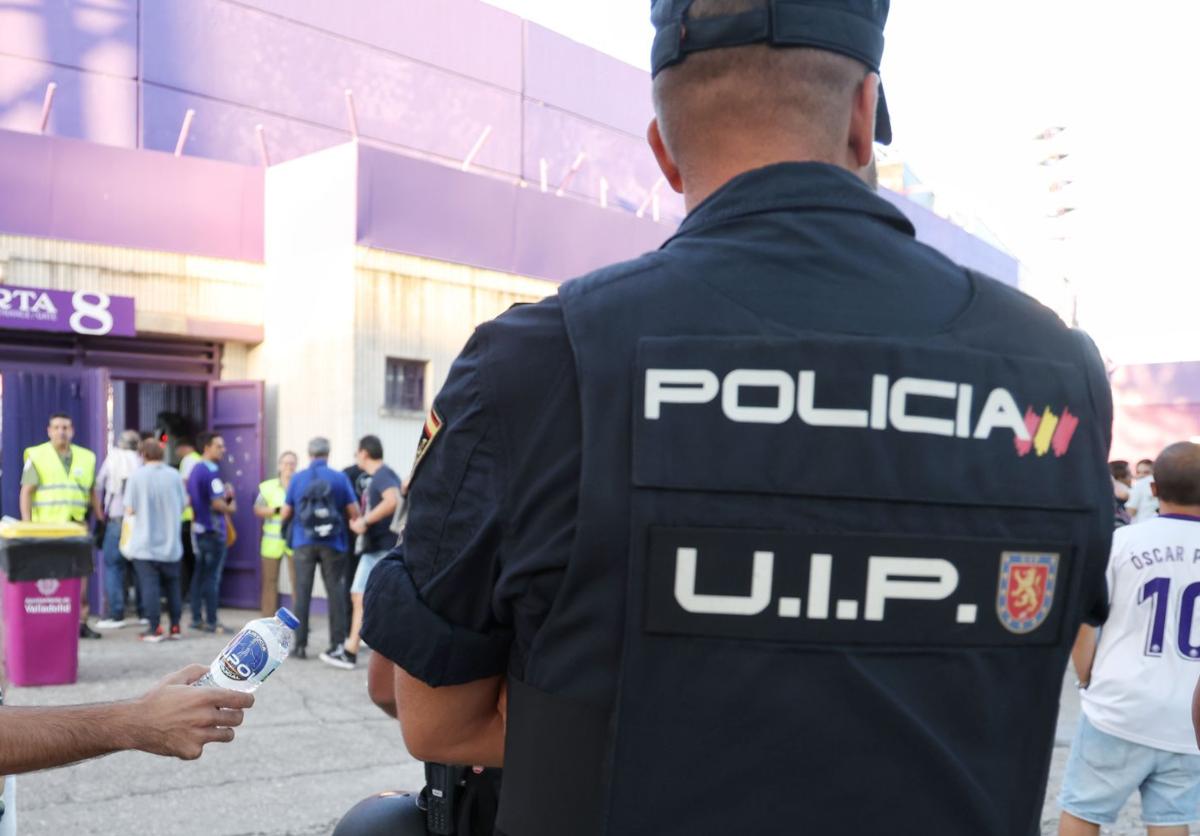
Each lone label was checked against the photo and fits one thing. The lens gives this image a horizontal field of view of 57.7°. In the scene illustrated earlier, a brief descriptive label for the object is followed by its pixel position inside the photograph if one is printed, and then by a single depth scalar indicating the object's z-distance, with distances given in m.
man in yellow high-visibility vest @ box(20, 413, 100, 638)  9.52
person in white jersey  3.76
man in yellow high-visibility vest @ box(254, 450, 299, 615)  11.09
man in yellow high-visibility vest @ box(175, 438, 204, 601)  10.81
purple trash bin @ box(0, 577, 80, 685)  7.79
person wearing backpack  9.23
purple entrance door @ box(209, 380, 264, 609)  12.80
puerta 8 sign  11.66
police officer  1.24
